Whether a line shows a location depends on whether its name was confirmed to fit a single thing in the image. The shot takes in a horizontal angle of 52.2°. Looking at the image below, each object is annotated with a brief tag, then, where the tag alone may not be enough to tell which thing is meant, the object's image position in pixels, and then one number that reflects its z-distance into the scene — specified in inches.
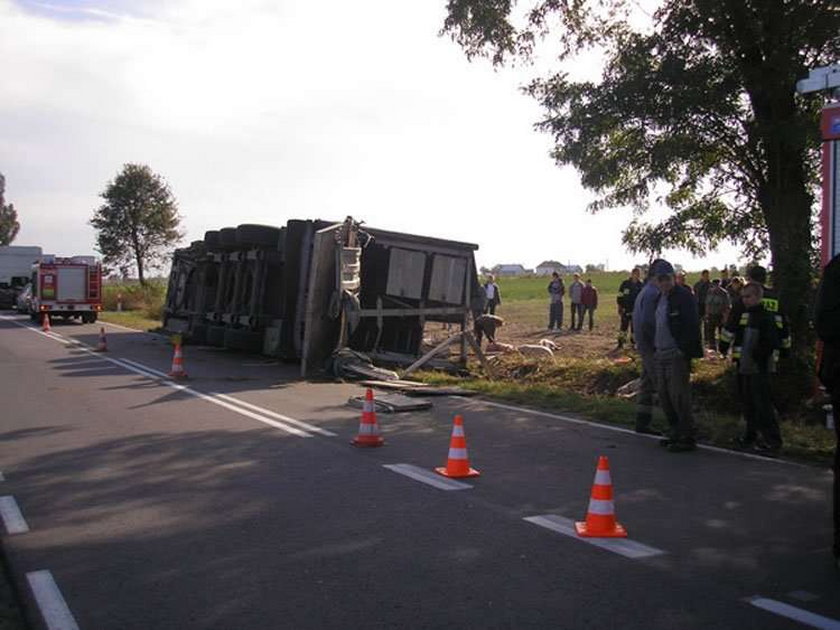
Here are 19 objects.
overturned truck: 618.2
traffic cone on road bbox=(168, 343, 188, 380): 585.6
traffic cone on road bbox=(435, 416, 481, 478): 288.1
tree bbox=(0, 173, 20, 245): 3567.9
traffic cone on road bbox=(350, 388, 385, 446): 342.0
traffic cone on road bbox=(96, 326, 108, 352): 820.0
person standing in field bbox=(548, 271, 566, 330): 1059.3
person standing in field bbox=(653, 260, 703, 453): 341.7
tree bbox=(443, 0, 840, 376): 477.4
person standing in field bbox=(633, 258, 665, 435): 374.9
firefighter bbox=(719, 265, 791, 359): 339.0
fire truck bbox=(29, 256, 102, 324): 1364.4
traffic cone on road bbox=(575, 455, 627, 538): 219.5
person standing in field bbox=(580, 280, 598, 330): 1041.5
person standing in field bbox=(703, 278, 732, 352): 745.6
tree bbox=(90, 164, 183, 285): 1913.1
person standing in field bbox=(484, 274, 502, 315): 973.2
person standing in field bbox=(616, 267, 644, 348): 779.4
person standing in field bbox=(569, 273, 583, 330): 1051.4
